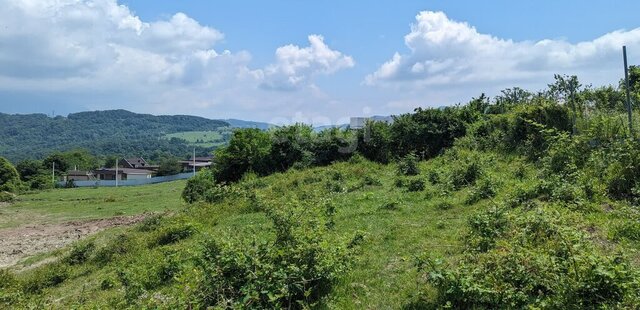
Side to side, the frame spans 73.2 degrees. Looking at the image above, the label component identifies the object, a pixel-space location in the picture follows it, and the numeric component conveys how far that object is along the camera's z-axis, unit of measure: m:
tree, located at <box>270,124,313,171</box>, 30.83
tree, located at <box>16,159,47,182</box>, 75.34
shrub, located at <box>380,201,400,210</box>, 11.71
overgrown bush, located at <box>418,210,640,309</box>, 4.29
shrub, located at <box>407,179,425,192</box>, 13.72
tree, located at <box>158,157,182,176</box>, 83.94
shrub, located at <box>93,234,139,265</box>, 13.23
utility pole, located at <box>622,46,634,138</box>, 10.34
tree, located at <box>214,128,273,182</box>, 31.08
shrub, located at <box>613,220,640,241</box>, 6.42
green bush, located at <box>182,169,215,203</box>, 25.65
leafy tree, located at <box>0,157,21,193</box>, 59.28
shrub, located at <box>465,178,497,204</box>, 10.75
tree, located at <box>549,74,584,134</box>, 14.98
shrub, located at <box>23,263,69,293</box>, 11.33
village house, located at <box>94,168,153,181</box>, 86.06
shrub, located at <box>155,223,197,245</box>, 13.51
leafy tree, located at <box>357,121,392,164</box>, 28.50
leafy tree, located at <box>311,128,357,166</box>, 29.94
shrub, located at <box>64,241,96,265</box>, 13.62
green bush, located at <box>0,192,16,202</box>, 46.28
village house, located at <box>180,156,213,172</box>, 92.99
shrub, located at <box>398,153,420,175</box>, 18.41
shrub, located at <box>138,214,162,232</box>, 15.75
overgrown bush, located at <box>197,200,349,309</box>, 5.56
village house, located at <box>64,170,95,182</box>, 82.19
